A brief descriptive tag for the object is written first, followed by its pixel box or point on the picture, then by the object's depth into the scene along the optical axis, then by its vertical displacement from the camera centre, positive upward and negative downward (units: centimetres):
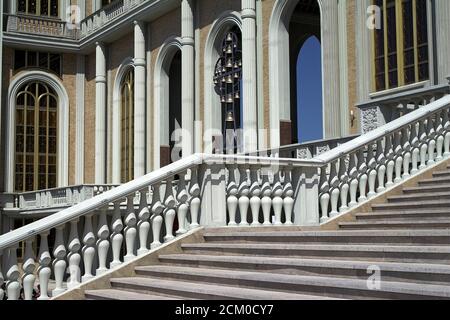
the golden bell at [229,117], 2123 +242
